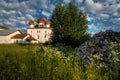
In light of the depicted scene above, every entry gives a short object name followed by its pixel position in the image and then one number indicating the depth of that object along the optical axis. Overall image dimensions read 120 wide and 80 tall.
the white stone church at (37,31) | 24.49
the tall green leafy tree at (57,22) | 10.59
